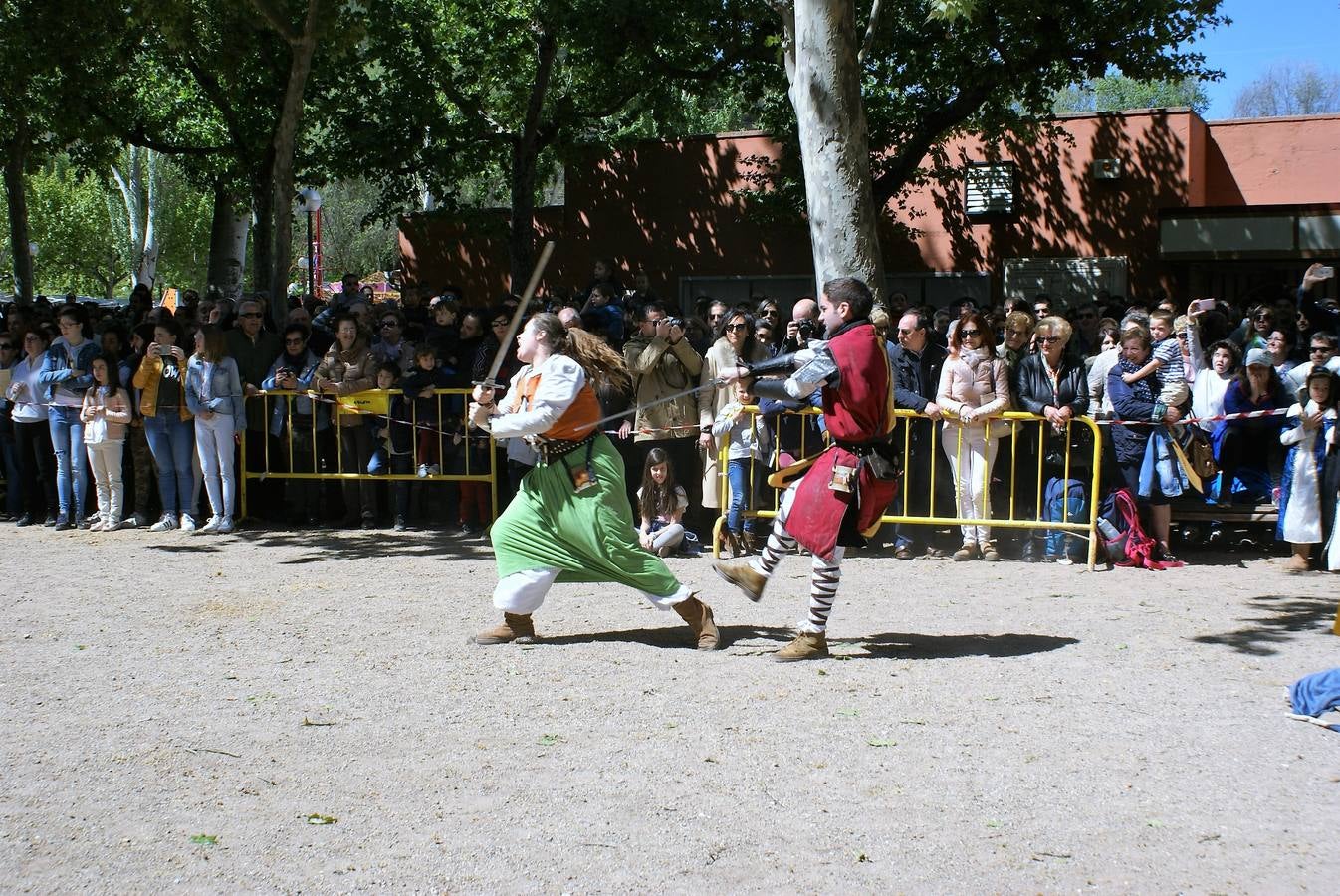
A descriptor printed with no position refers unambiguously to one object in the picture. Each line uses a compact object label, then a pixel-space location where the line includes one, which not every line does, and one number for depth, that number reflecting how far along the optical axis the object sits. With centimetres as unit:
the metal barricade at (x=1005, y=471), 927
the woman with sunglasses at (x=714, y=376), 992
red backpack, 921
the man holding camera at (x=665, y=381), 1006
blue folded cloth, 548
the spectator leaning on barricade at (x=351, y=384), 1104
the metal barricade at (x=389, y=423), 1084
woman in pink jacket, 950
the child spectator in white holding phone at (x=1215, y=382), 967
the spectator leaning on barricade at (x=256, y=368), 1145
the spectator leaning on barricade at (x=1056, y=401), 941
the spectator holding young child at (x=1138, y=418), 932
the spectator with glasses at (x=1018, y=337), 988
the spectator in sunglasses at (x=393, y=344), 1126
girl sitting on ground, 980
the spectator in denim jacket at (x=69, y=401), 1121
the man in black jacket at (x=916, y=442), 977
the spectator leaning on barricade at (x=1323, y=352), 919
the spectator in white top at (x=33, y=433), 1148
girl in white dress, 900
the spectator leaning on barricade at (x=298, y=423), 1120
